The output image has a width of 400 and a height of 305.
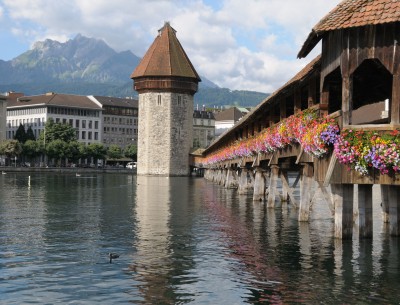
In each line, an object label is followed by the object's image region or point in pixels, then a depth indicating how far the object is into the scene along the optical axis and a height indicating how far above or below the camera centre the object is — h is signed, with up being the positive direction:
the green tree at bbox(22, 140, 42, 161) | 118.44 +4.20
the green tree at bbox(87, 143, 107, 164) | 128.62 +4.38
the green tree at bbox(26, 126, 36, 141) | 129.12 +7.18
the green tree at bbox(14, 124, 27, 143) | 128.21 +6.88
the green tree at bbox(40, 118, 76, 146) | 123.81 +7.41
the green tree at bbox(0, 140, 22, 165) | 115.00 +4.21
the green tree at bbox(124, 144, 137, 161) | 143.38 +4.67
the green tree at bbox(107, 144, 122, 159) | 140.25 +4.51
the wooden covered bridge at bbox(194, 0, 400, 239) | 14.21 +1.51
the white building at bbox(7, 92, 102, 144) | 137.38 +12.28
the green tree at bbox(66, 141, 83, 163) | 121.62 +4.04
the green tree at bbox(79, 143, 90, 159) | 124.47 +4.21
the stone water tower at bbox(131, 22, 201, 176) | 99.12 +9.66
